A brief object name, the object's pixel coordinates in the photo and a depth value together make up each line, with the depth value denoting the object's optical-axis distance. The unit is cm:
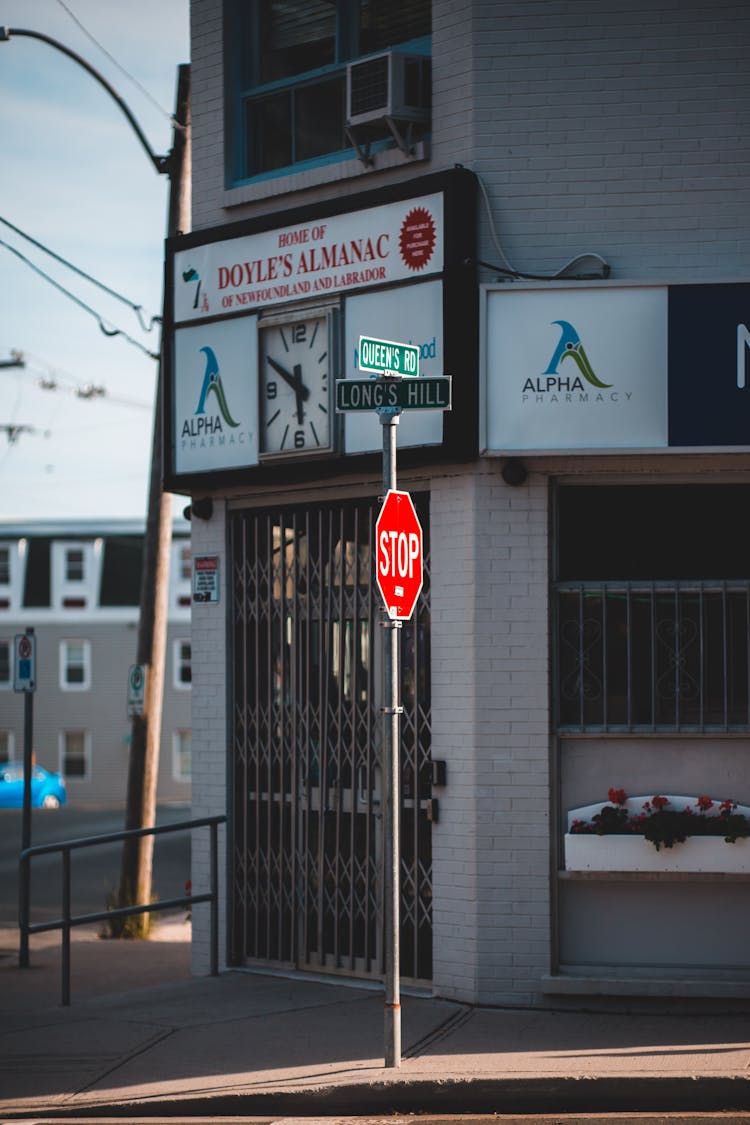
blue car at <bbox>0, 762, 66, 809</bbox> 4012
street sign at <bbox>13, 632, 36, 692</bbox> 1388
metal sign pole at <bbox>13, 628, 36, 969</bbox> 1362
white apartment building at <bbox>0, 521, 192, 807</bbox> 4794
